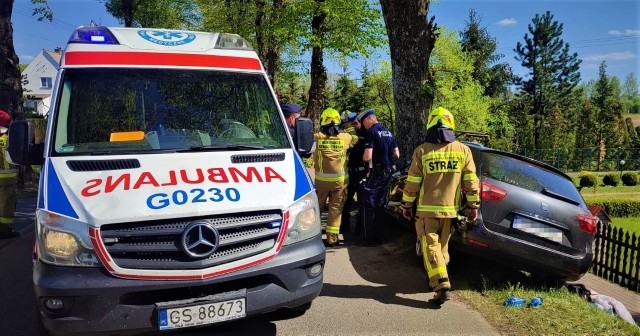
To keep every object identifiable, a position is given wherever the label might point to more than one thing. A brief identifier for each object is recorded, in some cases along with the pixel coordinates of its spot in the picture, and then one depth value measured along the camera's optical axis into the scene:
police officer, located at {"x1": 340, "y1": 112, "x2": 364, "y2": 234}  7.43
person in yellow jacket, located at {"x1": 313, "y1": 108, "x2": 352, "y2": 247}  6.93
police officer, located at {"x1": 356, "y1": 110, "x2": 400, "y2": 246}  6.88
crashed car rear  4.91
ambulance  3.01
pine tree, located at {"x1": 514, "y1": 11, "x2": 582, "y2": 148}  53.34
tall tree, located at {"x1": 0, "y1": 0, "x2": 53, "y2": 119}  11.51
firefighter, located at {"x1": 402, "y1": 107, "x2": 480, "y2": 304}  4.65
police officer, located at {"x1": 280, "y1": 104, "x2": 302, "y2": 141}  7.69
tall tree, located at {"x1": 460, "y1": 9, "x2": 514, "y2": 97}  48.78
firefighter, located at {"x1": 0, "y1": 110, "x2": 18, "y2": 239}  7.17
